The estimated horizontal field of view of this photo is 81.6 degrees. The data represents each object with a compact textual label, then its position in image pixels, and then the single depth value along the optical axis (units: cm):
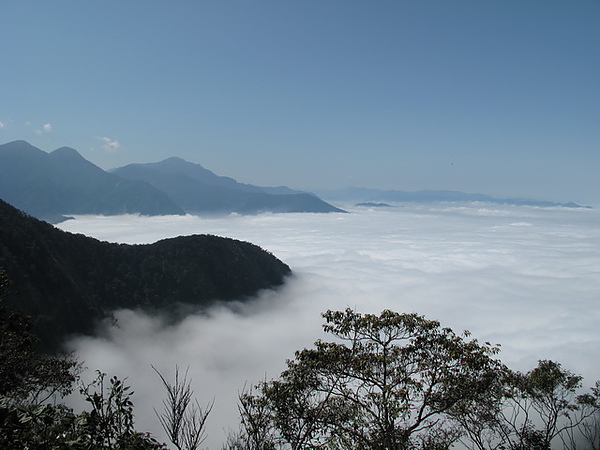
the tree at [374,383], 1240
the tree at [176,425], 873
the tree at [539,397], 1561
